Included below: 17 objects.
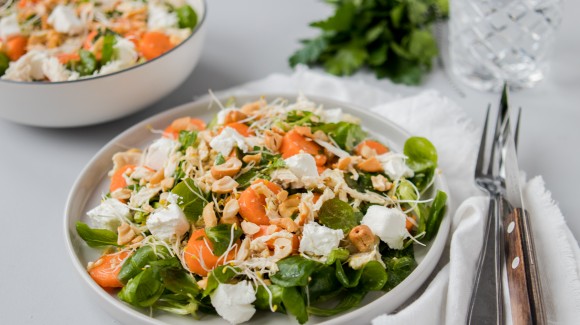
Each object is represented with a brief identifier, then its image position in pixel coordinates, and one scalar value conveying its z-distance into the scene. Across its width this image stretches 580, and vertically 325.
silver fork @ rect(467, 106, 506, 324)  0.65
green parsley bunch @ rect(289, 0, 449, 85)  0.93
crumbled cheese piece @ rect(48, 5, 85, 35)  0.87
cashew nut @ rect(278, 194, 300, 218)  0.68
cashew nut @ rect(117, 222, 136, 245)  0.69
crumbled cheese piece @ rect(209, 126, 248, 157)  0.72
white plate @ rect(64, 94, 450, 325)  0.64
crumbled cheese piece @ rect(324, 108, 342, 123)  0.77
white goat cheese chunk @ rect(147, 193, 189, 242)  0.67
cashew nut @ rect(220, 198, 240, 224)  0.67
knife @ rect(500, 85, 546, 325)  0.63
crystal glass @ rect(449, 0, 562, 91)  0.89
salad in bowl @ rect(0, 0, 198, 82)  0.83
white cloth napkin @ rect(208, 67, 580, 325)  0.66
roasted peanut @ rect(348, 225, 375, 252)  0.66
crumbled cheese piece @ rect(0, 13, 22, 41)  0.87
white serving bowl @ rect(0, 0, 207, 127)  0.79
